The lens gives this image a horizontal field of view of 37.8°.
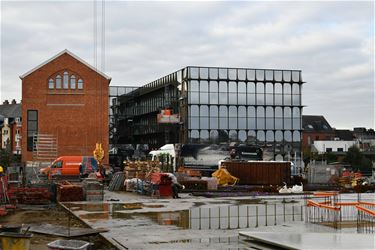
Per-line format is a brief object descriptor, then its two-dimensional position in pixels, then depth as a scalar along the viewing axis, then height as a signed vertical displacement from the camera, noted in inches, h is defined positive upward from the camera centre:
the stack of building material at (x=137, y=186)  1228.2 -99.4
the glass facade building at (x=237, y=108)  2487.7 +166.1
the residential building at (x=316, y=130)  4742.4 +127.4
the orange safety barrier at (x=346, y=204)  679.7 -74.7
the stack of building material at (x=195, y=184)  1389.0 -102.7
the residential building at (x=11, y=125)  3622.8 +126.9
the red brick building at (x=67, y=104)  2482.8 +182.4
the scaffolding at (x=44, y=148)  2181.3 -19.7
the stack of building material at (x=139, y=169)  1459.2 -70.0
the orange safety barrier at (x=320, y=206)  623.8 -73.4
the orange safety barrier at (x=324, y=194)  786.4 -72.6
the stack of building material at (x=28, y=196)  993.5 -95.9
